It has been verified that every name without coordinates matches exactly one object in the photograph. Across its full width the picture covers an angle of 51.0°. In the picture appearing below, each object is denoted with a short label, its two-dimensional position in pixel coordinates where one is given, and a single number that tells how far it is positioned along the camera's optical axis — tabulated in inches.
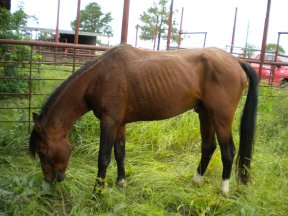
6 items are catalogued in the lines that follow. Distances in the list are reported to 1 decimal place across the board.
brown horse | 112.6
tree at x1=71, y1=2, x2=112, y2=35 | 1780.3
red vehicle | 442.4
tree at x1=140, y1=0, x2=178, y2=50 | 1096.4
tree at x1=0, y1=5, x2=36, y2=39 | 236.8
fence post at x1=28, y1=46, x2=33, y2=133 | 167.6
